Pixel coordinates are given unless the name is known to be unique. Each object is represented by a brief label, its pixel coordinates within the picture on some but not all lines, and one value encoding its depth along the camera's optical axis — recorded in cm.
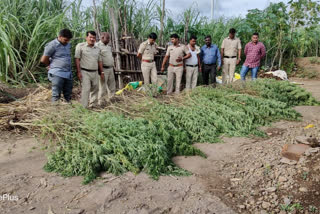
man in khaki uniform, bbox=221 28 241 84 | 609
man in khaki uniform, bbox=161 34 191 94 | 557
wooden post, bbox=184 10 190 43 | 730
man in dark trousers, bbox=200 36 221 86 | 604
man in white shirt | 575
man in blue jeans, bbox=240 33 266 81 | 613
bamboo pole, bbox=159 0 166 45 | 653
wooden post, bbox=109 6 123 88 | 564
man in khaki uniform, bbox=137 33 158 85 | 548
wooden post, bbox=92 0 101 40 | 574
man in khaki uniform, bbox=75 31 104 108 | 411
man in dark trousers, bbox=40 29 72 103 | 369
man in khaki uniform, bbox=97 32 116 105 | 471
